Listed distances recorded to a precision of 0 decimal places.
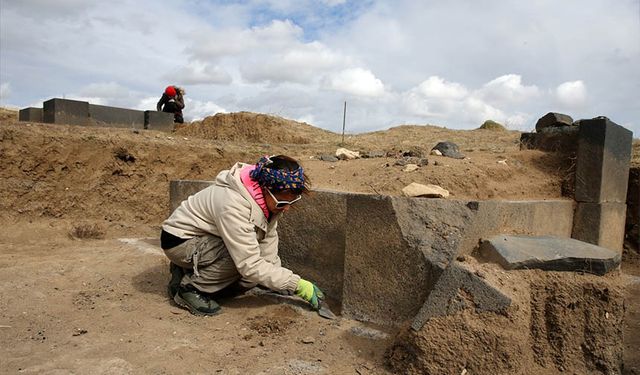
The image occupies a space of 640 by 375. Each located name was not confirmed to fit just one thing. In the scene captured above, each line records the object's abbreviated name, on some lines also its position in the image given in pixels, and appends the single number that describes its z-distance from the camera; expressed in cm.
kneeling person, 273
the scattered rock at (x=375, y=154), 452
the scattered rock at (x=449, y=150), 425
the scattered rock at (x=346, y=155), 464
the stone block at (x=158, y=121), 934
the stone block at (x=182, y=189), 456
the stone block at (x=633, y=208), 511
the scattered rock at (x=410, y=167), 368
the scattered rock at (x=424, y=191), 305
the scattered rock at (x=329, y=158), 461
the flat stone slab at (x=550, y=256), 245
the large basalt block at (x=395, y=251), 265
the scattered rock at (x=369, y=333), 268
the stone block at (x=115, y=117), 840
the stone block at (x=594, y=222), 400
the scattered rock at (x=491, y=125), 1391
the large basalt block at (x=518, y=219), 269
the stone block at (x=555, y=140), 423
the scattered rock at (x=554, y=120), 442
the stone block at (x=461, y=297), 221
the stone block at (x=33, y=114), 872
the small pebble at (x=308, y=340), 263
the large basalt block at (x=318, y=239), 322
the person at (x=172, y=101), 1076
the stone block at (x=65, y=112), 784
